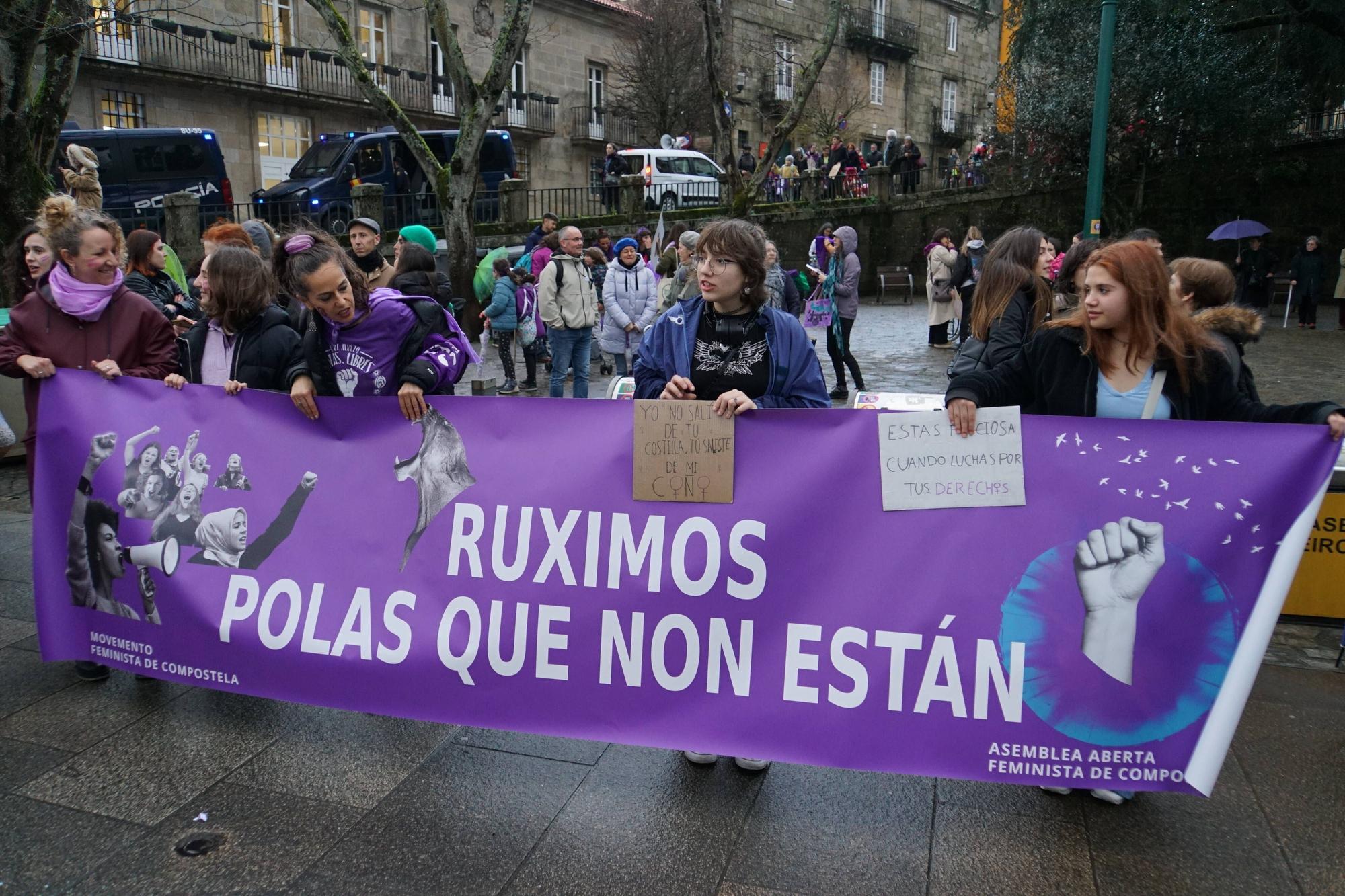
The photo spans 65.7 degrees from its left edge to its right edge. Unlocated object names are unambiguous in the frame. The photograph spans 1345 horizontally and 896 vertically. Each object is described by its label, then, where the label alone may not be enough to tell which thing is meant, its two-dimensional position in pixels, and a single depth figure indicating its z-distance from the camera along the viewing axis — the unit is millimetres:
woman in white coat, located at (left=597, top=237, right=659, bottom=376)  10250
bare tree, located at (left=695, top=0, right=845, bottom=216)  19156
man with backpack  9859
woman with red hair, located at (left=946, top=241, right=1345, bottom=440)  3027
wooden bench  23925
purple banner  2893
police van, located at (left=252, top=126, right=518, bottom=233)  19203
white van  25312
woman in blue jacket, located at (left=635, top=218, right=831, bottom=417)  3410
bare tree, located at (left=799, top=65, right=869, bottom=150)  37625
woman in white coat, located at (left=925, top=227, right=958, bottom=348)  14039
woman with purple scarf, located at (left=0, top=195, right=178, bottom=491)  4098
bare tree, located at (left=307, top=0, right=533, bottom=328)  14523
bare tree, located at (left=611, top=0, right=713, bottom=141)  34219
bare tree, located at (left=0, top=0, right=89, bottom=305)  8883
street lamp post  9945
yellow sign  4414
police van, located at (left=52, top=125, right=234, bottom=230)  18609
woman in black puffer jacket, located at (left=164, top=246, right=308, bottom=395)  4031
